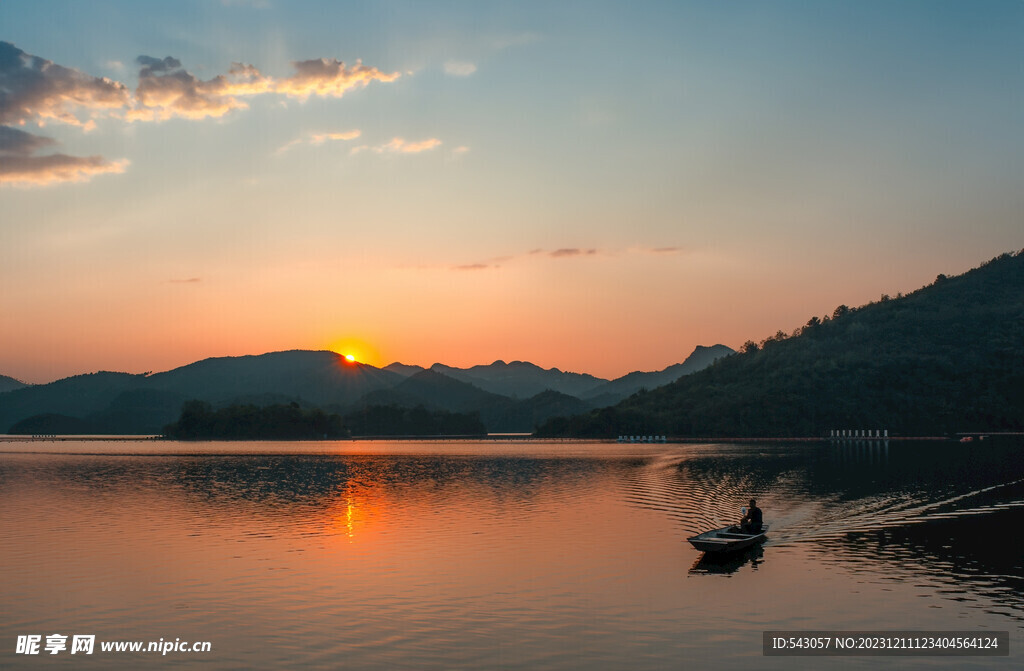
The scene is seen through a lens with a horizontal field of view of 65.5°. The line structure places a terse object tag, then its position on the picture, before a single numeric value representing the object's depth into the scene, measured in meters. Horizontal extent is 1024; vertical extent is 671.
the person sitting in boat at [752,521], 53.22
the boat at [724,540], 48.12
